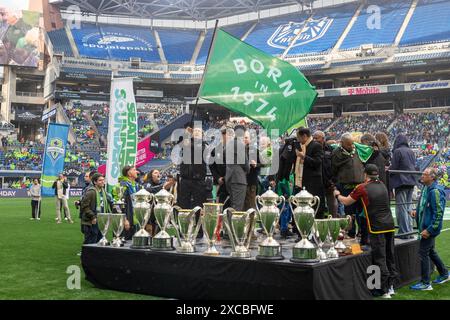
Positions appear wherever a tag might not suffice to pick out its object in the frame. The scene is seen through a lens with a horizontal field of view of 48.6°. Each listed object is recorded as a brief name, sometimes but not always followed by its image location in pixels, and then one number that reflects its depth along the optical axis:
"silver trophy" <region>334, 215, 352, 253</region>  5.81
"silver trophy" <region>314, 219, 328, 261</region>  5.34
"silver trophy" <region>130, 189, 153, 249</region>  6.17
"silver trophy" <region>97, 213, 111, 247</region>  6.42
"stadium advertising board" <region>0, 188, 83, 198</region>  37.09
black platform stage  4.90
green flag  8.28
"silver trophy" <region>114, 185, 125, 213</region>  7.94
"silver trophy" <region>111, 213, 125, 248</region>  6.38
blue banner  17.91
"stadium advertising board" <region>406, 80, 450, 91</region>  39.12
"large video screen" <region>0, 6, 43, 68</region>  56.12
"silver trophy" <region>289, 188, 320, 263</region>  5.01
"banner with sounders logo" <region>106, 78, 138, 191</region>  12.00
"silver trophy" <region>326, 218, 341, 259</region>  5.44
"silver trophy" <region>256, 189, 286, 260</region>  5.21
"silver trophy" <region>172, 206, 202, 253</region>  5.82
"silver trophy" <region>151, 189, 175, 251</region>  6.00
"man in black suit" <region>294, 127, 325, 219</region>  6.86
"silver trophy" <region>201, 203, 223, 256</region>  5.68
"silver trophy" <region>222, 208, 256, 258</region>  5.41
